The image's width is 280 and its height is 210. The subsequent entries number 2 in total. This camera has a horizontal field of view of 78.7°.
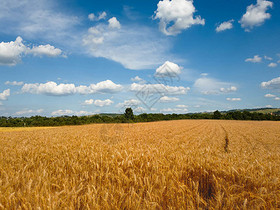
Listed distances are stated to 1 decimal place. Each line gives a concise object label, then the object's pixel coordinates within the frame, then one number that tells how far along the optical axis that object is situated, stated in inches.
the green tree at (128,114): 2573.1
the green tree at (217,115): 3512.6
